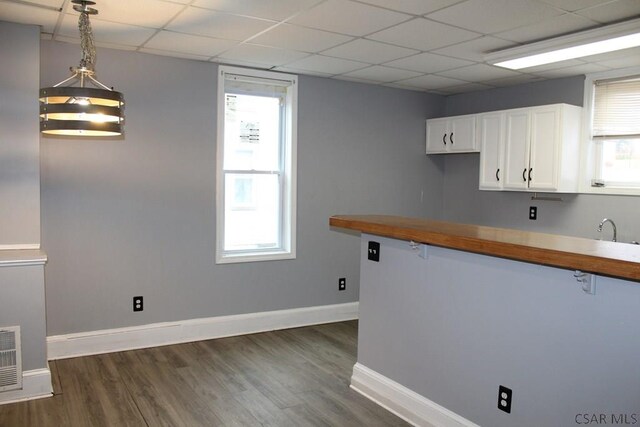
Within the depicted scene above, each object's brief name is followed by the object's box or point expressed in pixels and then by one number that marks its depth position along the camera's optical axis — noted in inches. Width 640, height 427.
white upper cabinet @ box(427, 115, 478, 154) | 204.8
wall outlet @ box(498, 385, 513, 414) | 96.3
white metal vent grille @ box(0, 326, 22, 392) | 125.0
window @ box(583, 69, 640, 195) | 168.4
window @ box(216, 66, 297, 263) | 180.4
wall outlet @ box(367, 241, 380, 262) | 131.1
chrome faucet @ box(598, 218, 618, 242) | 170.3
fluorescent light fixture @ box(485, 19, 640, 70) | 123.0
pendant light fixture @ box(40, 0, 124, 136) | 90.9
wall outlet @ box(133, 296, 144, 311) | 165.5
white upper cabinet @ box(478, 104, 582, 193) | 175.5
